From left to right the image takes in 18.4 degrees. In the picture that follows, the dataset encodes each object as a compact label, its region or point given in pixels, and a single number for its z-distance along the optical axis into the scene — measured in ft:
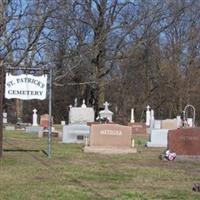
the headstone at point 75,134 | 88.69
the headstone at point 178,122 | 109.39
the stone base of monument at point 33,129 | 128.21
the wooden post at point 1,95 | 56.65
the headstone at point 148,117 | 152.31
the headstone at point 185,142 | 62.03
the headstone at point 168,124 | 112.17
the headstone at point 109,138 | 69.79
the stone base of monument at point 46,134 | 107.65
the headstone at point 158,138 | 86.53
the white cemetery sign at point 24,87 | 58.08
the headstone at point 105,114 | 133.15
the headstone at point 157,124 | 113.31
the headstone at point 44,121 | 134.62
